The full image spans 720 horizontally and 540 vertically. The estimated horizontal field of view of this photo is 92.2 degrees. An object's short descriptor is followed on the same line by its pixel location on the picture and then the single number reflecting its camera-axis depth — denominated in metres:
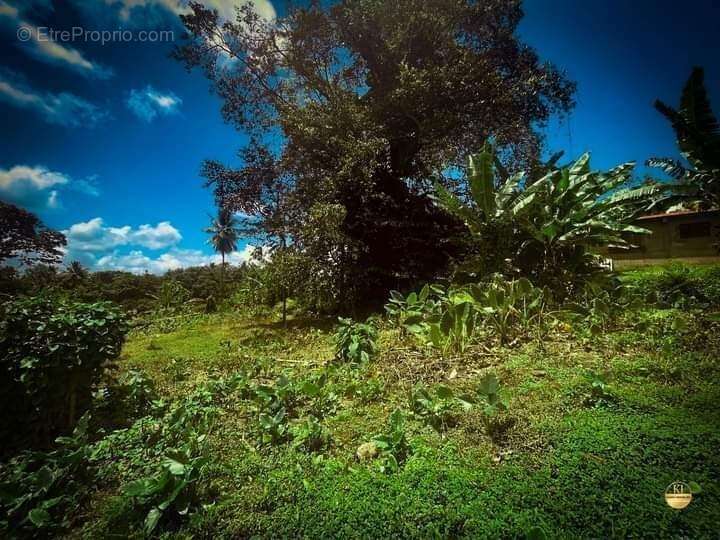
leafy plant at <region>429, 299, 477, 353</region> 4.57
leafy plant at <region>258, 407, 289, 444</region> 2.96
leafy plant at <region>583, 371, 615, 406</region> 2.85
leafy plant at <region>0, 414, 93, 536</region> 2.11
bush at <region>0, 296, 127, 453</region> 3.19
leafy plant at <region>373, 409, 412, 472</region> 2.45
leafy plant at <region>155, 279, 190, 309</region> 16.11
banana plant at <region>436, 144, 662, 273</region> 6.32
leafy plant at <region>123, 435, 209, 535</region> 2.06
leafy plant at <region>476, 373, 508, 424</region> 2.77
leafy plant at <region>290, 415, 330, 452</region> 2.82
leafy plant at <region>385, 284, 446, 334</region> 5.13
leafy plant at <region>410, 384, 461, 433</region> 2.91
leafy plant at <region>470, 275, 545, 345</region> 4.89
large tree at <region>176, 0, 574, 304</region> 9.70
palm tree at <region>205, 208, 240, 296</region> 36.91
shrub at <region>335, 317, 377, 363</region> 4.88
